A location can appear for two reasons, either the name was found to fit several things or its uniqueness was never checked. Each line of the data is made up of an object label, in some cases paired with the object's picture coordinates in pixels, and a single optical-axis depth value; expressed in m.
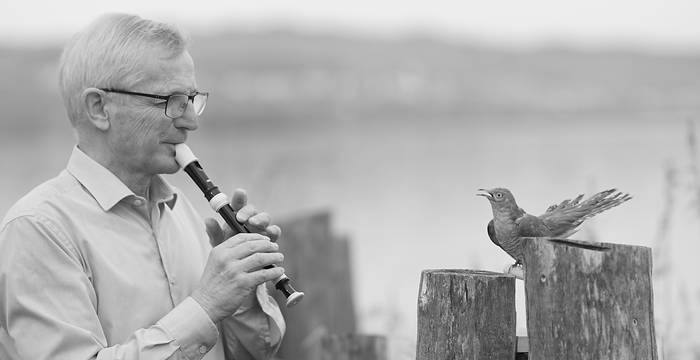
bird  5.86
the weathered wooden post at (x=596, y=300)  5.13
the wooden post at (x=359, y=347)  8.60
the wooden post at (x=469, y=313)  5.58
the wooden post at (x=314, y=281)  12.68
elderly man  5.56
